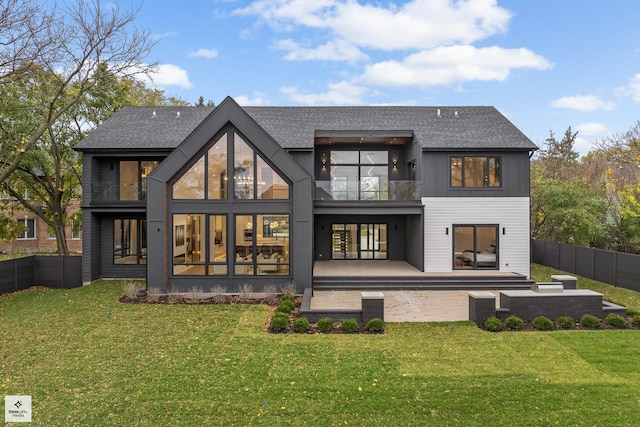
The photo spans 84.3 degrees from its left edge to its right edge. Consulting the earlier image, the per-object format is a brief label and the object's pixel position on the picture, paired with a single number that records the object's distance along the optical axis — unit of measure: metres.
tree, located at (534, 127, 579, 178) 39.25
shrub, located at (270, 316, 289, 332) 9.05
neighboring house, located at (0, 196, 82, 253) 29.09
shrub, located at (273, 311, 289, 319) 9.42
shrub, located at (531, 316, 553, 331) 9.16
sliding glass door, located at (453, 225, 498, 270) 15.51
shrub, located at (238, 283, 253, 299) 12.90
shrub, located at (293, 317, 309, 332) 9.03
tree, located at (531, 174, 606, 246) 18.06
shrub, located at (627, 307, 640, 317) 9.60
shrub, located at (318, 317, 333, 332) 9.06
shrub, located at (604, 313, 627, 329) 9.23
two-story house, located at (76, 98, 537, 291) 13.32
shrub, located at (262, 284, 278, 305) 12.05
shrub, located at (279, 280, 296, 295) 12.80
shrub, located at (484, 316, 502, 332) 9.04
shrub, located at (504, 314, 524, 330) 9.18
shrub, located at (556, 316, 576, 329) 9.23
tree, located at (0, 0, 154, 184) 11.57
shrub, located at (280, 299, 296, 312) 10.47
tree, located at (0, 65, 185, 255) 16.89
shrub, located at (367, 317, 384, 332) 9.02
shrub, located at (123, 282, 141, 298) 12.56
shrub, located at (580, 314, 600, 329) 9.23
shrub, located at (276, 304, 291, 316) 10.13
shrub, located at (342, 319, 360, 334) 9.00
